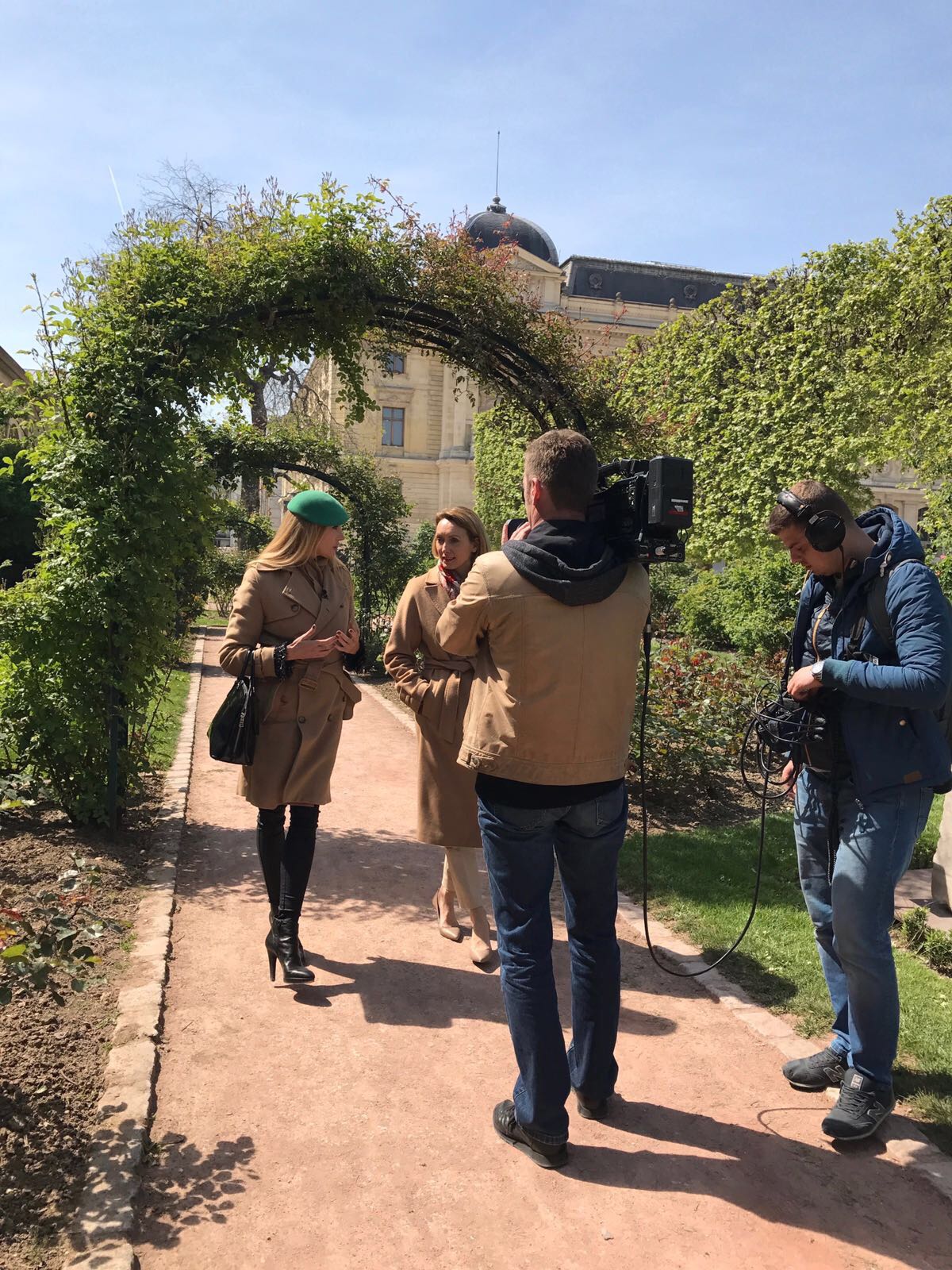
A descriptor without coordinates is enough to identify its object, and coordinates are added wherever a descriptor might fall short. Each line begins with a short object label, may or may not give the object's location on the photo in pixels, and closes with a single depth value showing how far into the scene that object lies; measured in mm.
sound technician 2622
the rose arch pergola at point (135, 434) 5258
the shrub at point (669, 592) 18781
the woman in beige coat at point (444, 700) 4059
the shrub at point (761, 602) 13602
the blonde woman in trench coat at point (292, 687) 3768
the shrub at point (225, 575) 19047
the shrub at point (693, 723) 6844
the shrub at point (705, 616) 16625
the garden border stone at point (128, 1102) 2271
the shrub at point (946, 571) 11531
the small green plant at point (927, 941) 4152
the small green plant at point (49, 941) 2365
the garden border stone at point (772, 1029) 2684
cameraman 2559
